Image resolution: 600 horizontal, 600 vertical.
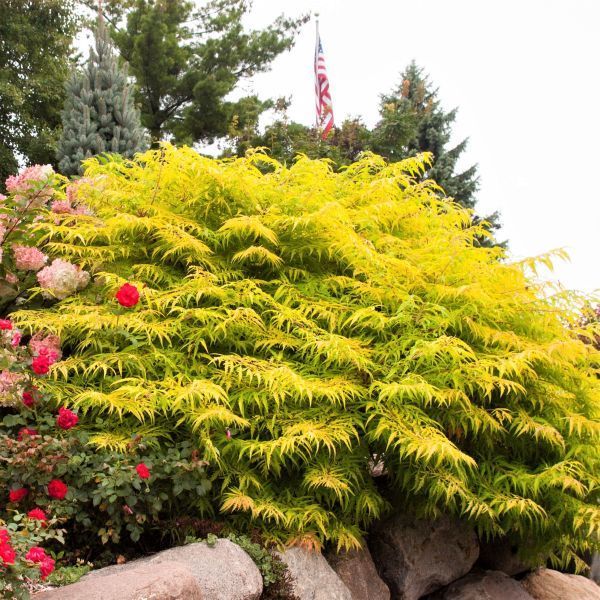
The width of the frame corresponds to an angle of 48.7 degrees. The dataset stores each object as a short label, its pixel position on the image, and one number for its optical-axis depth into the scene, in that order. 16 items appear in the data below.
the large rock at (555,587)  5.23
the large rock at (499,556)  5.17
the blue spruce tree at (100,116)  10.07
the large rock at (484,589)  4.62
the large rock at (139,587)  2.63
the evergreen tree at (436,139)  20.28
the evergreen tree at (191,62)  18.02
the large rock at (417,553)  4.30
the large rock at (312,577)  3.52
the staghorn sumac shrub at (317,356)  3.76
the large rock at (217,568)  3.06
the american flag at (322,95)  16.31
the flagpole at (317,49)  16.24
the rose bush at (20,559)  2.38
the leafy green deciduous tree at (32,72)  17.69
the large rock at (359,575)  3.88
